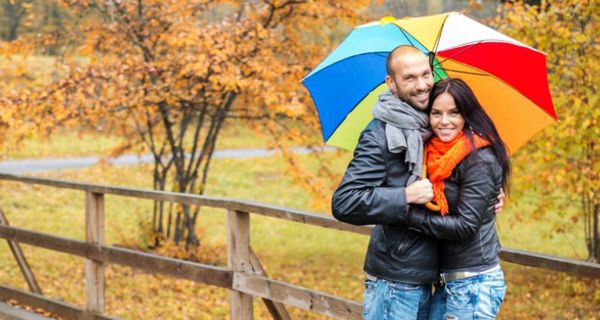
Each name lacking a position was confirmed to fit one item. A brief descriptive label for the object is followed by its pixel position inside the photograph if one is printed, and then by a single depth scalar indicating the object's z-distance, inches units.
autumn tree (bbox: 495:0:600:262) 575.2
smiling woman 201.3
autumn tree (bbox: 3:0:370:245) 632.4
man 202.8
